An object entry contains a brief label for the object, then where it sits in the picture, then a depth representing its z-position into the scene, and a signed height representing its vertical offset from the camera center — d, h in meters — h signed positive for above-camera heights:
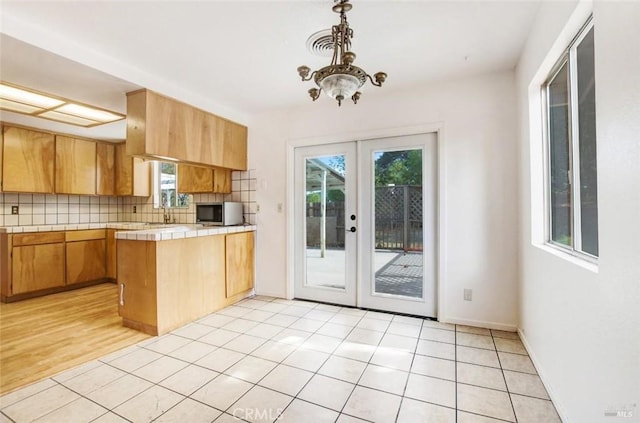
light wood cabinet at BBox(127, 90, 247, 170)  2.61 +0.84
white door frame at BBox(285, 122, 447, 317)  2.79 +0.28
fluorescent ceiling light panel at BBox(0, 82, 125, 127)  2.69 +1.14
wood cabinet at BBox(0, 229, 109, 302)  3.45 -0.58
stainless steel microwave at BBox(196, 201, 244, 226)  3.49 +0.03
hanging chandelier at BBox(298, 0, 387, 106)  1.57 +0.77
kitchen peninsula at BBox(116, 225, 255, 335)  2.55 -0.58
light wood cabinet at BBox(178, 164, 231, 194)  3.77 +0.47
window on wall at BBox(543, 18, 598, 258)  1.40 +0.36
